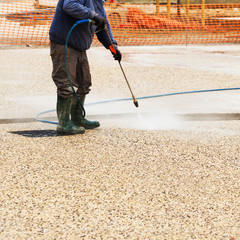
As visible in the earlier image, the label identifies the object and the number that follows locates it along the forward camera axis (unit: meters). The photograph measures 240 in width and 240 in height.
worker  8.94
